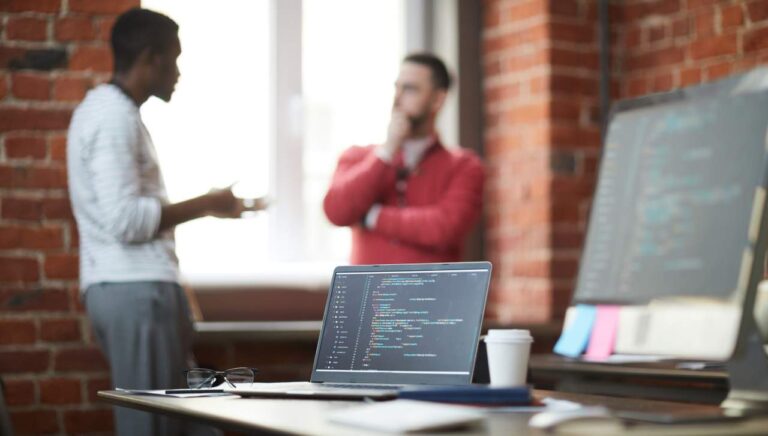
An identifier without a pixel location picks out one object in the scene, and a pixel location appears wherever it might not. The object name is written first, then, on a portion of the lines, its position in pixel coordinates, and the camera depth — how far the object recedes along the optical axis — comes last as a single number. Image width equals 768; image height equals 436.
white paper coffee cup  2.90
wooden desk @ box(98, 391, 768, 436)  2.37
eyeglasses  3.02
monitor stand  2.78
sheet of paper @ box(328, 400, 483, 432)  2.33
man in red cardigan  4.41
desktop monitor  2.90
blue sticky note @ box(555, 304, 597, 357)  3.55
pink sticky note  3.43
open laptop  2.85
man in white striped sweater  3.68
